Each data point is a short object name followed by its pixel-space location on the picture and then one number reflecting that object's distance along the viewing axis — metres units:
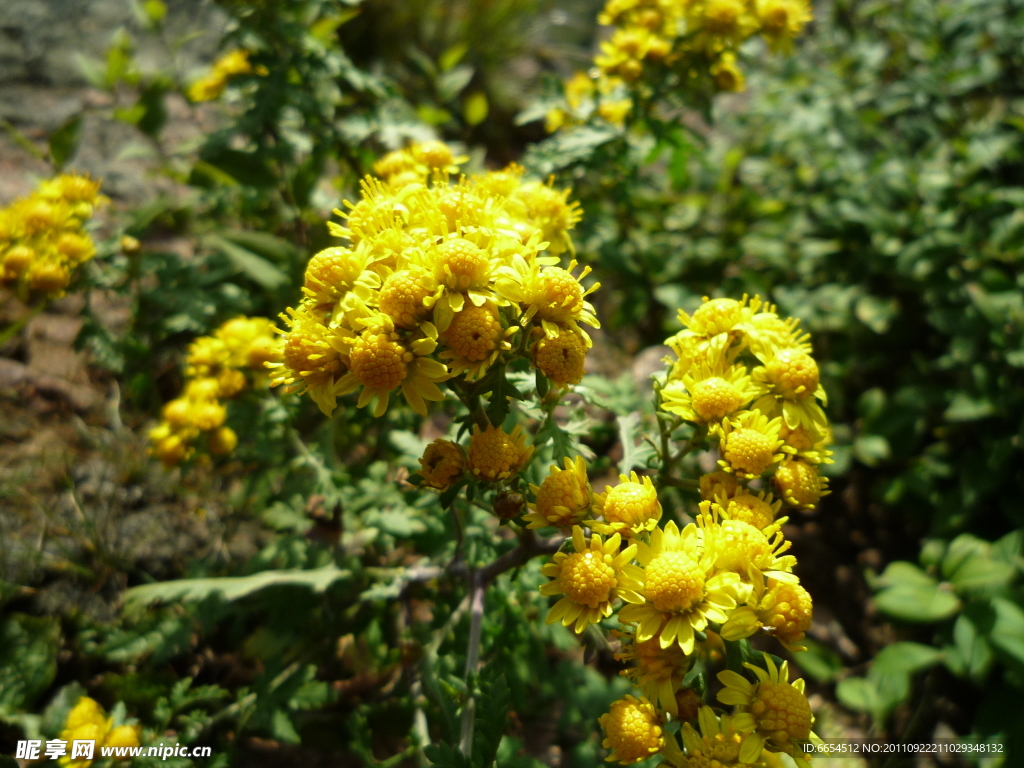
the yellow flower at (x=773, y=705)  0.14
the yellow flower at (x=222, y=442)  0.22
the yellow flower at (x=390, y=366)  0.14
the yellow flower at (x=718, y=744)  0.14
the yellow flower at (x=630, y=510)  0.15
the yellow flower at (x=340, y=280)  0.15
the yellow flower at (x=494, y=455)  0.15
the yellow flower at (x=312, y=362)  0.15
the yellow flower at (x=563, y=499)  0.15
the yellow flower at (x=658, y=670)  0.15
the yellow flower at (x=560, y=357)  0.15
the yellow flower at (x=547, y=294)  0.15
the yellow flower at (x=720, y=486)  0.16
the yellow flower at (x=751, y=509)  0.15
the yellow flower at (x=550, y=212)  0.19
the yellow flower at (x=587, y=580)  0.14
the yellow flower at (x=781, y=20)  0.24
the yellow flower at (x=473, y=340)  0.14
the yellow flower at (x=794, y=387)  0.16
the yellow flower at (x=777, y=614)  0.14
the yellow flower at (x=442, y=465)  0.15
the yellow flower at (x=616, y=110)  0.27
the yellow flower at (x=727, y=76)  0.25
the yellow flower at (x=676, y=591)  0.14
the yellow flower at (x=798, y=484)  0.16
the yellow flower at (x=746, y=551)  0.15
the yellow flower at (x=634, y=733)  0.14
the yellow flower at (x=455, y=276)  0.15
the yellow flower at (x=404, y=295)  0.15
